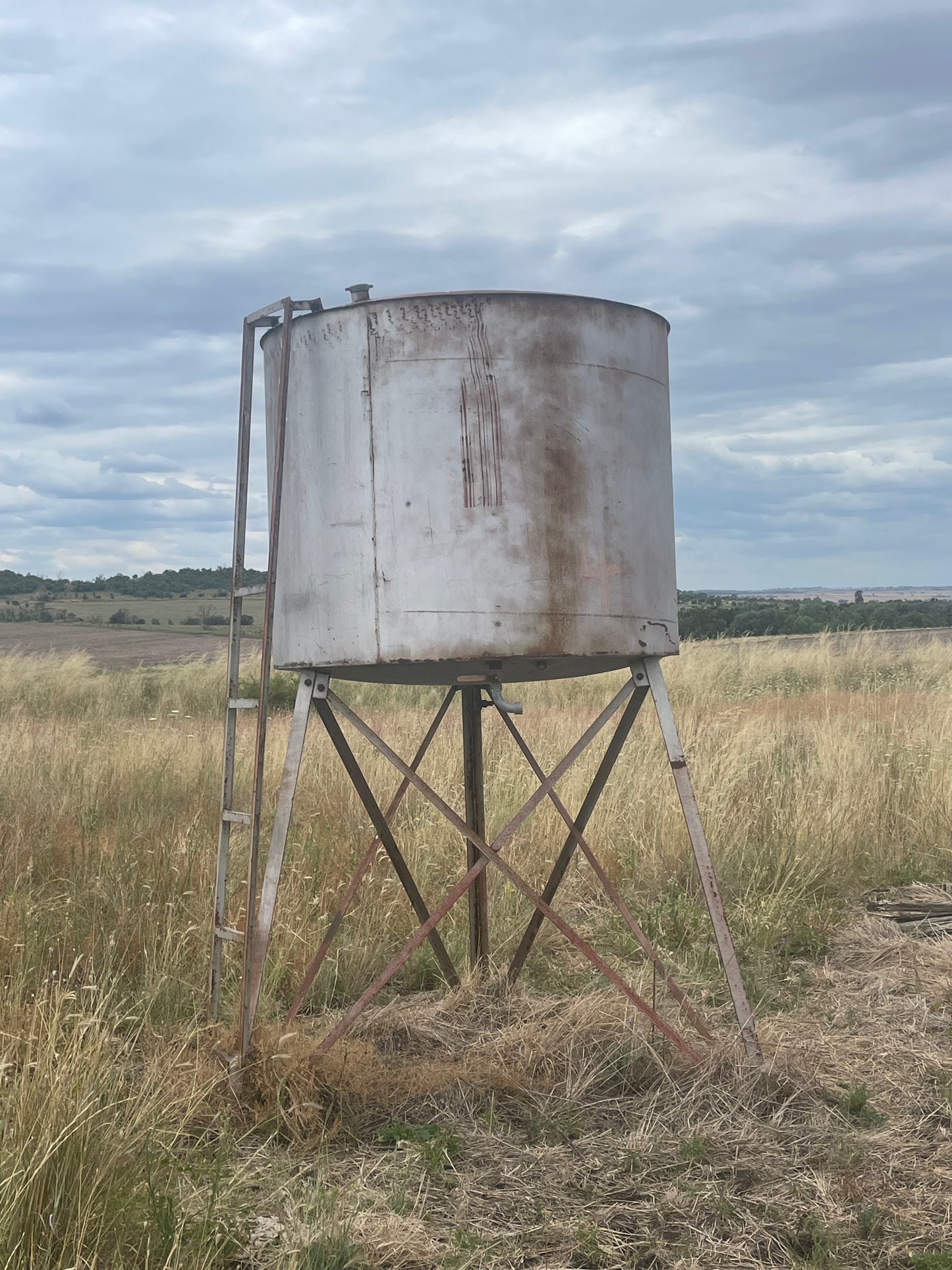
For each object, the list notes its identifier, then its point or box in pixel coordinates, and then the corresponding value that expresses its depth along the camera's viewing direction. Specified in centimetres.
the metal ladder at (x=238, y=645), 445
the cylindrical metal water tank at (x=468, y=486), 424
